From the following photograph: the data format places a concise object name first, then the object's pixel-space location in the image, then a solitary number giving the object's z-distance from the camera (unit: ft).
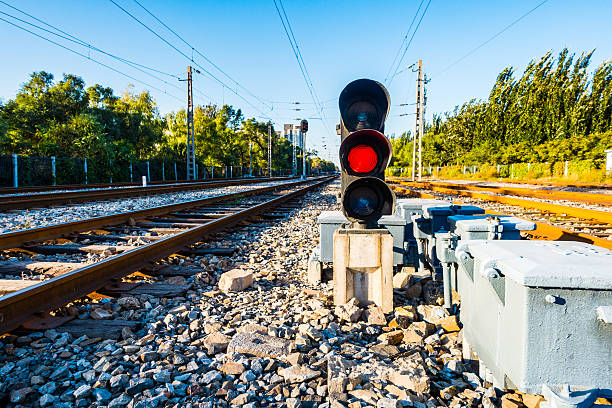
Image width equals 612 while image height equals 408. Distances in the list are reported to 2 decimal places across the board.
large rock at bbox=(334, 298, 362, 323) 9.34
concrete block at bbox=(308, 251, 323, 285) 12.69
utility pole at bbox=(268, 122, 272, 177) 187.03
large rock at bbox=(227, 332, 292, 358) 7.55
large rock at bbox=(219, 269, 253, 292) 11.77
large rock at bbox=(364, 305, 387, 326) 9.34
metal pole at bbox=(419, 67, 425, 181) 97.92
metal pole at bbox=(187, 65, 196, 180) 109.09
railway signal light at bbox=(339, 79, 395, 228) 9.61
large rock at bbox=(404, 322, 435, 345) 8.36
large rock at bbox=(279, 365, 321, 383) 6.62
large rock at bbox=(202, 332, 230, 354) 7.75
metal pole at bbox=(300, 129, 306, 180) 125.73
